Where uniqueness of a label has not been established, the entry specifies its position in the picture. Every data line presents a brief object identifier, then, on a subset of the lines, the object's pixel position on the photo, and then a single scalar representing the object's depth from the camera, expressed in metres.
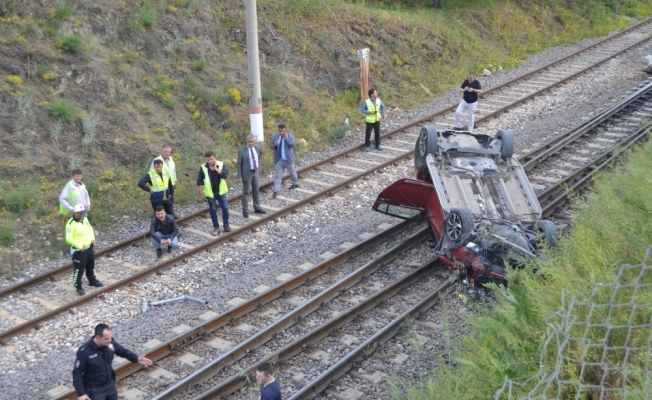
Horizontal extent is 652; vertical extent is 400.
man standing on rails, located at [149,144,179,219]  11.60
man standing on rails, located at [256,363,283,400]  6.27
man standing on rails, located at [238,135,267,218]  12.52
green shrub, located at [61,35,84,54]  14.30
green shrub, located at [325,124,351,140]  16.78
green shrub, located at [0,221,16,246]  11.23
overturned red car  8.99
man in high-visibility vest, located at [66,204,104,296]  9.70
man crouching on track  10.98
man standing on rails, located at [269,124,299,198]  13.39
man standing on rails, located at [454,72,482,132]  15.85
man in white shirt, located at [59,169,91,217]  10.63
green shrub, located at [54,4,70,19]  14.78
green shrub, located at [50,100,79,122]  13.30
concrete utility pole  13.74
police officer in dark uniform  6.55
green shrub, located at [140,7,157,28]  16.09
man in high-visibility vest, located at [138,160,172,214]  11.47
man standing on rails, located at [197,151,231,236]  11.76
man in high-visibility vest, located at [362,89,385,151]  15.29
